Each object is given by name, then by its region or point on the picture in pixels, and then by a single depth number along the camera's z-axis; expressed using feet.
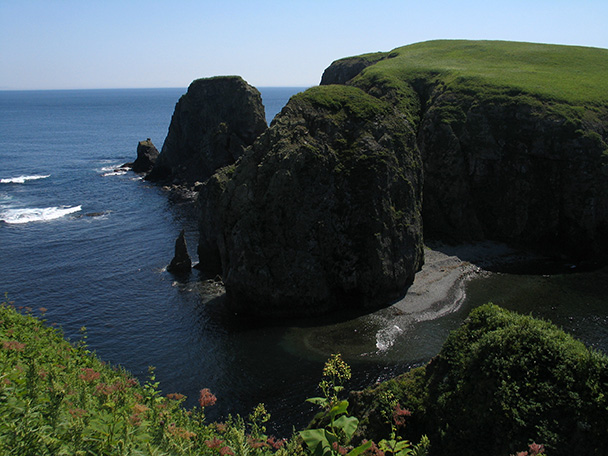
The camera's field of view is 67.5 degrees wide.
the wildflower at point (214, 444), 30.08
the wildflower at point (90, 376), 41.47
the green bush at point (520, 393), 50.65
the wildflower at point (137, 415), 30.68
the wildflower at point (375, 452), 31.20
